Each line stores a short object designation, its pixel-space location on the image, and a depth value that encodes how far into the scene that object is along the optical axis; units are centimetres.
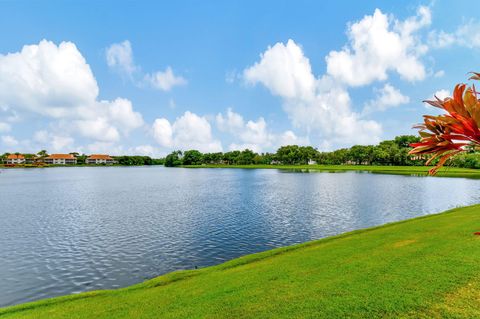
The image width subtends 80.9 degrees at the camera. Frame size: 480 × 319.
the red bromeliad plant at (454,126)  178
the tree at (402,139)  14962
